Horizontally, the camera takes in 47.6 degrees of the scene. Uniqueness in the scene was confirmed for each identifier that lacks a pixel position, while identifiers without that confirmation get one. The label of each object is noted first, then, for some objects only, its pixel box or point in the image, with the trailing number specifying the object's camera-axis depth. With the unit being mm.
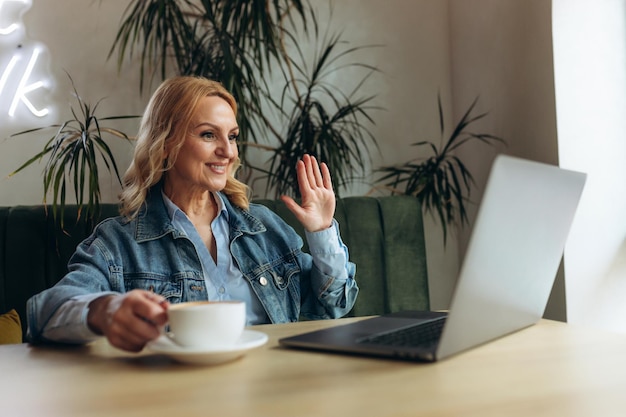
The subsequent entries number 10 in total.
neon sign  2748
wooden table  686
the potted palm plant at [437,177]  2934
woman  1558
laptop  787
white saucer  871
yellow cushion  1865
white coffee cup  875
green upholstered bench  2068
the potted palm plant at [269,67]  2709
